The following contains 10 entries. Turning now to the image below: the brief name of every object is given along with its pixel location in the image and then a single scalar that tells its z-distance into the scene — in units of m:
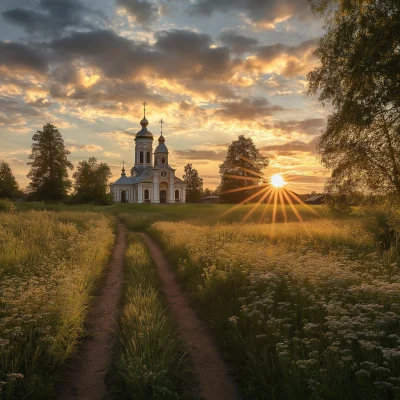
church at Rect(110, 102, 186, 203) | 85.44
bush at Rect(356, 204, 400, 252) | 14.94
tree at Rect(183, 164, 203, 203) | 107.69
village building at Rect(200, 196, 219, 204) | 99.75
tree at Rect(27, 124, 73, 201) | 48.81
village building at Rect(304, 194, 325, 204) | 72.29
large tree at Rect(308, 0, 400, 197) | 12.98
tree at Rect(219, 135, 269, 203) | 61.09
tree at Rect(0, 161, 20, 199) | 82.24
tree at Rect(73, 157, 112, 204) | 64.19
